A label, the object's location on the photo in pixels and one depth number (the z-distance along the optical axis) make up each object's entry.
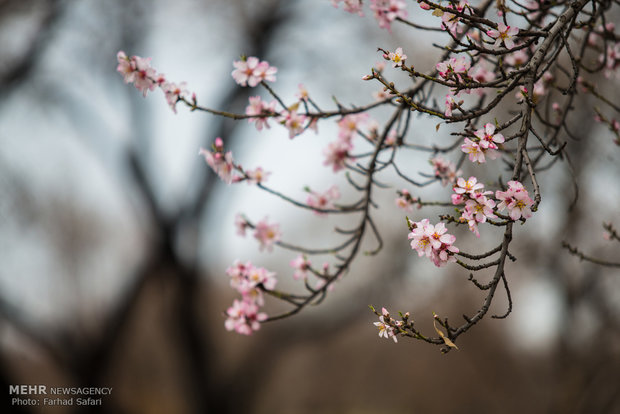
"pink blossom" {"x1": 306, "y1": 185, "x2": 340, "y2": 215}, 2.57
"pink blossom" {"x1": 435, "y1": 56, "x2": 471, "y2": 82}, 2.23
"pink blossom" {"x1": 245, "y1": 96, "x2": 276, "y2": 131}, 2.41
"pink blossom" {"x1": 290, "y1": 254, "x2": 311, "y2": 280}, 2.49
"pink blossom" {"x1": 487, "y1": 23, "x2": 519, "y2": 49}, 2.24
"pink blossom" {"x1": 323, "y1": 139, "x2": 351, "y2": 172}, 2.56
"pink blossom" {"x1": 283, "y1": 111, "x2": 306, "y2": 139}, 2.40
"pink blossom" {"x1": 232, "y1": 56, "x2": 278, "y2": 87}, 2.38
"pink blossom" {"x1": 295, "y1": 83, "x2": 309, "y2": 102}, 2.41
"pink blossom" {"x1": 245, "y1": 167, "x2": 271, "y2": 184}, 2.46
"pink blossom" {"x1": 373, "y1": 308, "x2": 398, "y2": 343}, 2.23
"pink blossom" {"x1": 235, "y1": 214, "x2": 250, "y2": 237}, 2.52
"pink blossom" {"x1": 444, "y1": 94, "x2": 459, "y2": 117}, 2.22
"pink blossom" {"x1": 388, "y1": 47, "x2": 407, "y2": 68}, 2.26
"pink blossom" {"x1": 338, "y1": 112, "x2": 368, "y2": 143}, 2.55
